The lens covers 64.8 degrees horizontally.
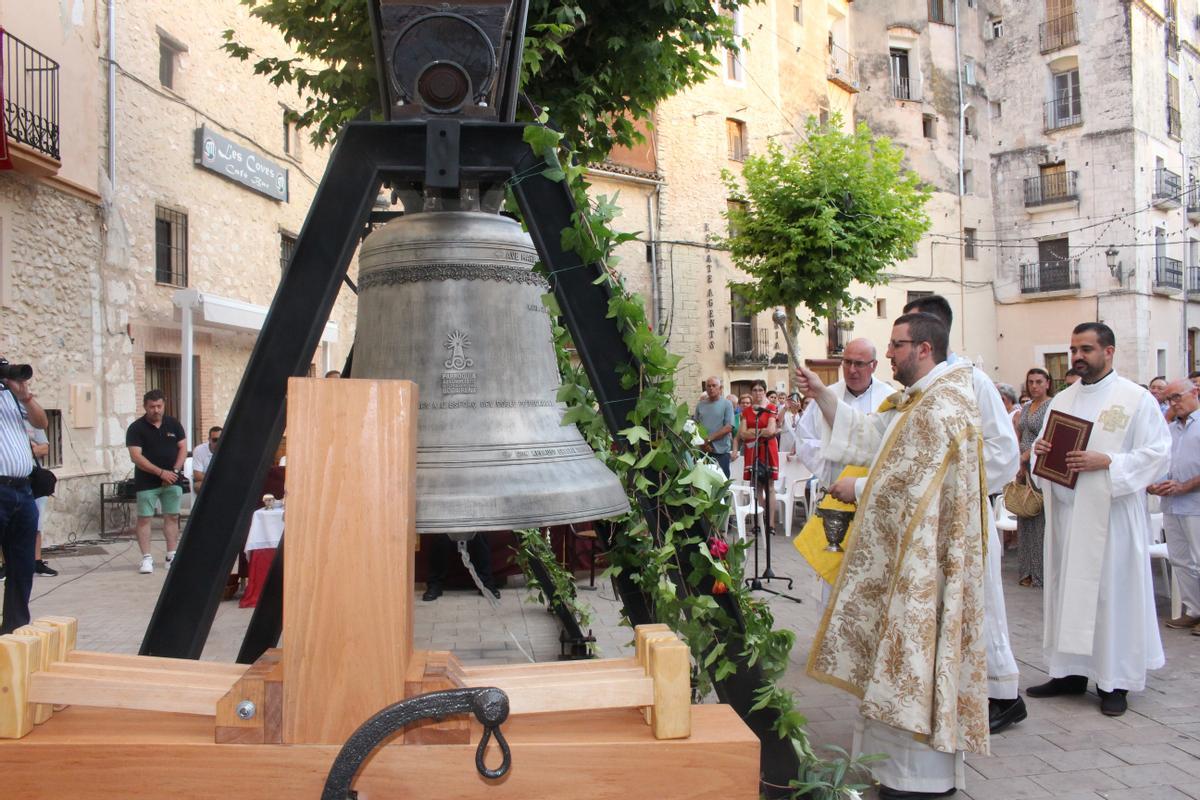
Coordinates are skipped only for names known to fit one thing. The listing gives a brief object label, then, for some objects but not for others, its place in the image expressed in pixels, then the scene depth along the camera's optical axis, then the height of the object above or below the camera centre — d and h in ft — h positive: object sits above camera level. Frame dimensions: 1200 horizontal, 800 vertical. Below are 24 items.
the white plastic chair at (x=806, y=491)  40.85 -3.65
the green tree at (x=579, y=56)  27.17 +11.07
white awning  40.06 +4.89
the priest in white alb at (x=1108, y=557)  16.76 -2.75
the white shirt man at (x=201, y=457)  31.26 -1.40
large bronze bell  8.55 +0.62
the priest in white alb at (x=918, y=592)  11.87 -2.42
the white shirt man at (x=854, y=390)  18.26 +0.41
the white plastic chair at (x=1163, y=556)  24.07 -4.12
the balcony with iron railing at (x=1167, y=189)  110.63 +26.06
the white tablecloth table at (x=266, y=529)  25.40 -3.05
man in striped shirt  20.30 -1.77
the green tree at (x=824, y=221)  70.74 +14.42
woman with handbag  28.37 -3.35
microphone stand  27.22 -2.65
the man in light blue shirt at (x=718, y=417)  40.06 -0.23
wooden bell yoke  3.95 -1.24
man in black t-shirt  31.83 -1.58
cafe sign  48.93 +14.02
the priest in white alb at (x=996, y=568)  14.78 -2.57
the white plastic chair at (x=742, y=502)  34.76 -3.68
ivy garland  7.68 -0.77
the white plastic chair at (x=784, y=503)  39.63 -4.03
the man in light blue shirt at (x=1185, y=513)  23.17 -2.66
